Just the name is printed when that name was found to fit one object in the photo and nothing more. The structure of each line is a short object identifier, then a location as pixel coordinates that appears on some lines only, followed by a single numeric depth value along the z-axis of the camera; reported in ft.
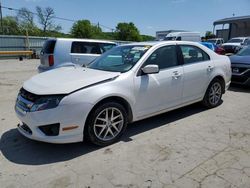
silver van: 24.27
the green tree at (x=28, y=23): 200.77
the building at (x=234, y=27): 110.52
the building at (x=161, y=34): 96.81
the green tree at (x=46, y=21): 196.30
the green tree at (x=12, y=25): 197.88
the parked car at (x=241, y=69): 23.12
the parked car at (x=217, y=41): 90.18
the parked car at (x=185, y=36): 74.79
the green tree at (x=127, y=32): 204.95
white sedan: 10.23
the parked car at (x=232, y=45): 71.41
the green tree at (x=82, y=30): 181.57
